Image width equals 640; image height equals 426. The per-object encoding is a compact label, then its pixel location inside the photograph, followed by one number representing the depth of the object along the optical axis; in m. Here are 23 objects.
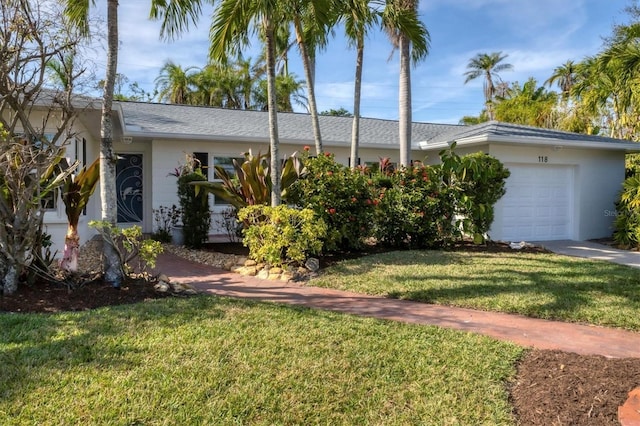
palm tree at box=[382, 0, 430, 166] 10.77
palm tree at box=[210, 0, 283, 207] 7.53
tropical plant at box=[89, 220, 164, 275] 5.66
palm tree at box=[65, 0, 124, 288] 5.80
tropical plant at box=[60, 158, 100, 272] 6.26
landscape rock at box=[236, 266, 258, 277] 8.03
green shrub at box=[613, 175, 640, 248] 11.81
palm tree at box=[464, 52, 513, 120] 39.22
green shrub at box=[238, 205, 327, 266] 7.78
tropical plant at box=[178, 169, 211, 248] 10.70
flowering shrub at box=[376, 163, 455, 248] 10.13
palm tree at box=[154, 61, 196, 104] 30.11
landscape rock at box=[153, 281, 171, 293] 5.96
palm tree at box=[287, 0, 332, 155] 8.18
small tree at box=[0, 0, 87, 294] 5.24
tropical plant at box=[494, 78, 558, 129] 26.36
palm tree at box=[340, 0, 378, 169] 9.38
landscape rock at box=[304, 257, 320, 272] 7.92
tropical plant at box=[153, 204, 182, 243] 11.76
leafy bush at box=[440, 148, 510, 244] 10.74
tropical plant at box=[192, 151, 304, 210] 9.05
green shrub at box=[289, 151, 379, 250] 8.84
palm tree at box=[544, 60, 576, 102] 30.17
